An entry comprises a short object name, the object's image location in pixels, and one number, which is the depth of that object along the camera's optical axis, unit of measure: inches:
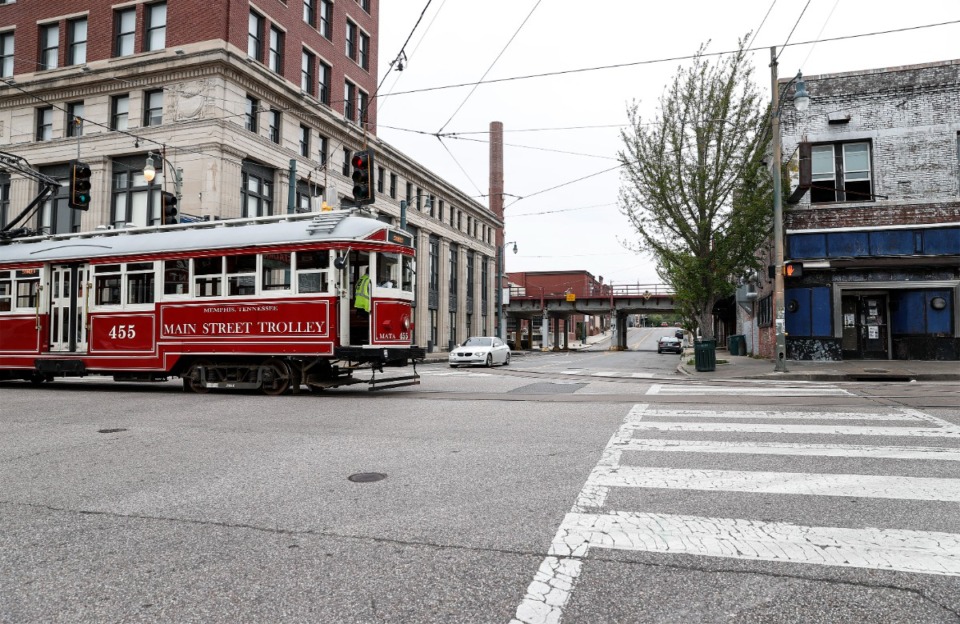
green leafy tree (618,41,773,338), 865.5
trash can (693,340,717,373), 807.7
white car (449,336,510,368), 1071.0
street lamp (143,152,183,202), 767.1
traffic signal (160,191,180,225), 700.7
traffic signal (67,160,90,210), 625.3
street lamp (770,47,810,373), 717.3
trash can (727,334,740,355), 1240.2
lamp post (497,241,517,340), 1813.5
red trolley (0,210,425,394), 498.0
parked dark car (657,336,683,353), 1943.9
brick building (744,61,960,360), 831.7
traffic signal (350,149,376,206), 560.4
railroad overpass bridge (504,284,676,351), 2519.7
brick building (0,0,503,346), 1064.2
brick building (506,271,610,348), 3339.1
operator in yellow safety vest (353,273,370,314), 482.0
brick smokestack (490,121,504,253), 2593.5
